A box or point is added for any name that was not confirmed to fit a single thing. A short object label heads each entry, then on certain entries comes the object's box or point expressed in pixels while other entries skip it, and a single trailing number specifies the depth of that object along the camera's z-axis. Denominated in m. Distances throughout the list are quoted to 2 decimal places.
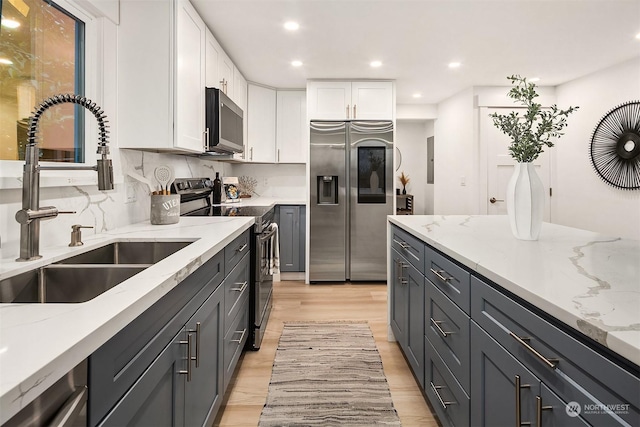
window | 1.38
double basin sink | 1.21
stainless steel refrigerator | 4.31
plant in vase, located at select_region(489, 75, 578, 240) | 1.59
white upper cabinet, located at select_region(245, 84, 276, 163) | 4.55
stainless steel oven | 2.59
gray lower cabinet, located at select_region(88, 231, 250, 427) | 0.77
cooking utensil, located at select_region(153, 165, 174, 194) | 2.59
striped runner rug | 1.84
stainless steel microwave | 2.79
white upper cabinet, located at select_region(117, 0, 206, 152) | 2.12
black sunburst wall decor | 3.66
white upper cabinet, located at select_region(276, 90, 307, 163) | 4.72
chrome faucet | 1.21
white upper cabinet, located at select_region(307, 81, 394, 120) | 4.33
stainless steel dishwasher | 0.54
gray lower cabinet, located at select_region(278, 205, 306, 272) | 4.39
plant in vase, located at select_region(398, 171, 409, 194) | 6.46
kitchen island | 0.70
